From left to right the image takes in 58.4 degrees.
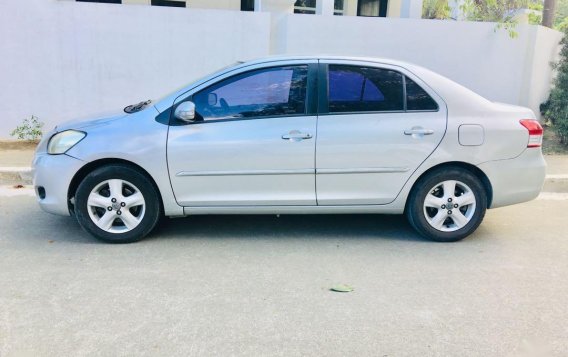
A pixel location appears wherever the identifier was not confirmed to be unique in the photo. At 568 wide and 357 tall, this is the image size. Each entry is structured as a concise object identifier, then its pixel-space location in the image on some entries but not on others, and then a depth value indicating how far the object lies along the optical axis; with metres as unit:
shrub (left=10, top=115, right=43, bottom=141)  8.70
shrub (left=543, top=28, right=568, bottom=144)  9.19
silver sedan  4.54
